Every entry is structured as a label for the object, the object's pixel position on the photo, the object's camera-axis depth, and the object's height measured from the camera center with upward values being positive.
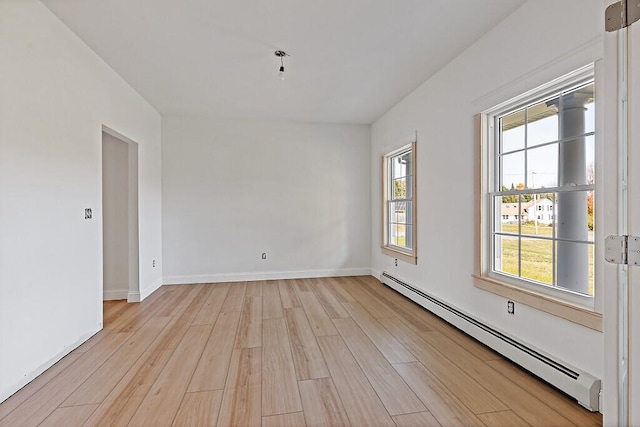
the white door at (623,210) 1.28 +0.00
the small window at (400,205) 4.24 +0.11
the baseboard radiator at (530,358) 1.83 -1.02
